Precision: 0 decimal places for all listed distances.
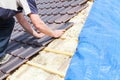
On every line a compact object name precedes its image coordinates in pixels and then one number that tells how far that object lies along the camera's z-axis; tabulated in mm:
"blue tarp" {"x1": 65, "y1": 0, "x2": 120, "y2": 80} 2984
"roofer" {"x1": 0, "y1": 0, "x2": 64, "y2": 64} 3529
